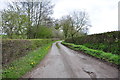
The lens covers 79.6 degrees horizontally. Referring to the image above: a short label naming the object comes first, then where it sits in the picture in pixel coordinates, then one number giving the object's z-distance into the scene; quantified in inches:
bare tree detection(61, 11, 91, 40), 1215.6
